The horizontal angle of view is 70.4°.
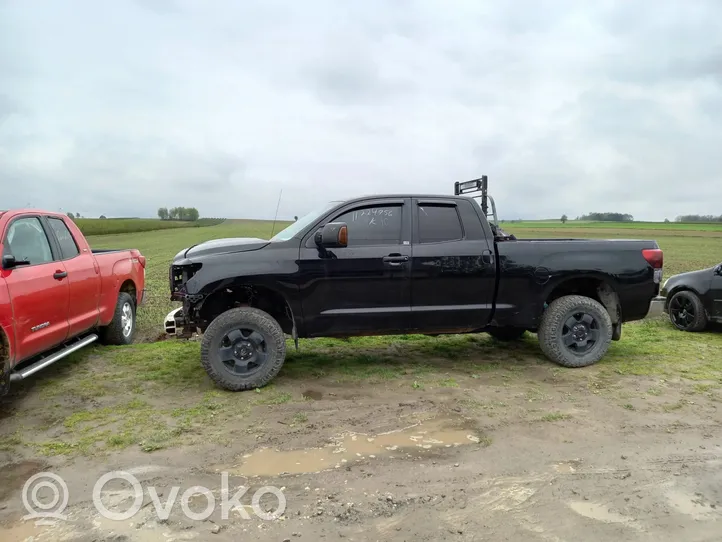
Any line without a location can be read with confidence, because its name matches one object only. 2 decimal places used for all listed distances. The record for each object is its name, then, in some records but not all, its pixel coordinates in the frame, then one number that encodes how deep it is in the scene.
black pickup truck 5.18
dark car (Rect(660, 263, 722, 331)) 7.57
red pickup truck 4.50
